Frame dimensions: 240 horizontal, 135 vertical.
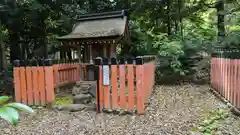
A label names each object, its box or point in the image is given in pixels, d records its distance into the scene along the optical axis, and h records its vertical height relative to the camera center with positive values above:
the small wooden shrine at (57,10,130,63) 6.85 +1.01
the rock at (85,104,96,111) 4.16 -1.20
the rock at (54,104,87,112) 4.16 -1.18
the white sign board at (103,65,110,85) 3.87 -0.37
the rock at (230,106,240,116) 3.41 -1.11
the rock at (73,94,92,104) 4.72 -1.11
